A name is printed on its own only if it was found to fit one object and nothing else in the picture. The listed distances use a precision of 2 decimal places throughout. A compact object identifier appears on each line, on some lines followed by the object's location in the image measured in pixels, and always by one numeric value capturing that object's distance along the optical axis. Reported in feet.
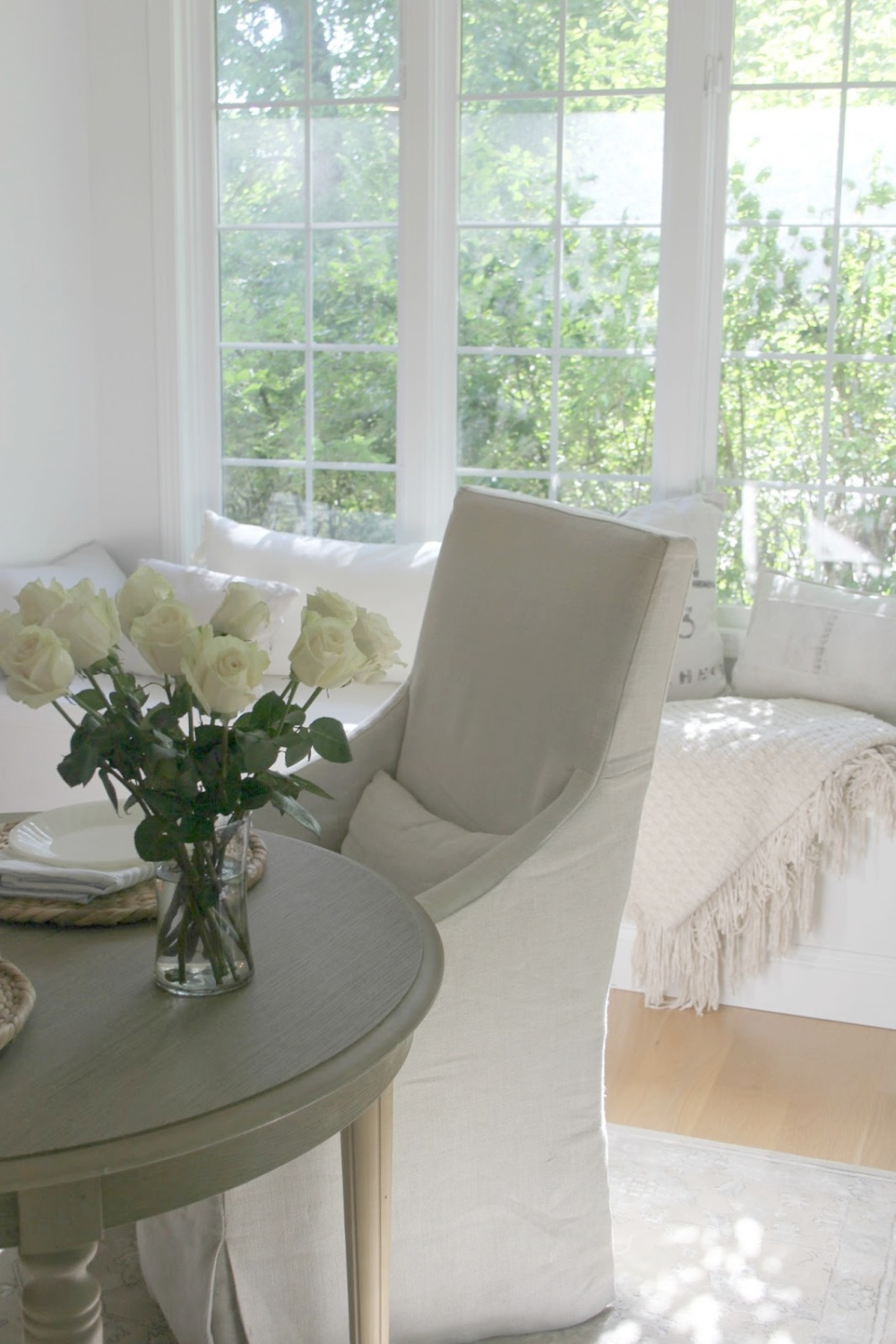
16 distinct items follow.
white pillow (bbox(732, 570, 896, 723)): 10.06
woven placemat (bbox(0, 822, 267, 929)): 4.64
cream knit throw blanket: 9.07
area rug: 6.12
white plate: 5.00
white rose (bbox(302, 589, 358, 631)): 4.03
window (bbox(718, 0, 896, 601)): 10.66
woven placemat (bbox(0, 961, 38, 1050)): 3.72
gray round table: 3.32
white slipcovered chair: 5.32
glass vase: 3.95
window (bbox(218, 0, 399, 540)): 11.85
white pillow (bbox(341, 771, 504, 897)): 5.98
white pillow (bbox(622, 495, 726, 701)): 10.62
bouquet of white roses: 3.71
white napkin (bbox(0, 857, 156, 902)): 4.73
